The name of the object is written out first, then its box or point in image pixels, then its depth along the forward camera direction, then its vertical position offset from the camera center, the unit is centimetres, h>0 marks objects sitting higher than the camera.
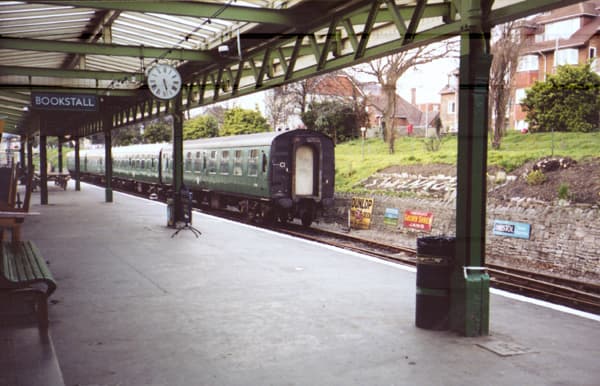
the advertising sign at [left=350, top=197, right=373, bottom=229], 1916 -163
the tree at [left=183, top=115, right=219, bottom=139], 4891 +285
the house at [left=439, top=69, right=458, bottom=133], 4959 +506
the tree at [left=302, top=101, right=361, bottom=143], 3594 +277
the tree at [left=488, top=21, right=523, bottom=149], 2397 +424
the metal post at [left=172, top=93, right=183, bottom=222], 1631 +55
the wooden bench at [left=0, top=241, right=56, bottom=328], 605 -124
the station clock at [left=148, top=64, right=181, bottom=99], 1262 +179
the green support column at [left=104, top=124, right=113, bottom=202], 2360 +9
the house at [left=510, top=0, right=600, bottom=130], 3703 +778
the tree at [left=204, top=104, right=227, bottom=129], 6222 +573
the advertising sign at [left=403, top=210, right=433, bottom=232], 1741 -171
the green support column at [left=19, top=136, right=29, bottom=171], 4009 +46
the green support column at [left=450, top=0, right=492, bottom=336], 640 -10
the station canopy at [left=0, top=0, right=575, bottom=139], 861 +239
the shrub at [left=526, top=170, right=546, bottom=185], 1717 -40
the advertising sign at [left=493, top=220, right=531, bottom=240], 1455 -165
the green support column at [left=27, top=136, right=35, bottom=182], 2723 +72
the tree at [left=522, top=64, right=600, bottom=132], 2386 +268
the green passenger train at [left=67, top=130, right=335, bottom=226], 1786 -34
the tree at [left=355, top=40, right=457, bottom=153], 2664 +460
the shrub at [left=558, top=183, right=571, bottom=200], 1544 -75
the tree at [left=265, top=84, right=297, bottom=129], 4059 +429
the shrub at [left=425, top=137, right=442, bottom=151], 2708 +97
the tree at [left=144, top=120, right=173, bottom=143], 5606 +281
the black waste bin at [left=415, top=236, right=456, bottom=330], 659 -136
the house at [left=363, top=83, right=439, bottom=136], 5431 +553
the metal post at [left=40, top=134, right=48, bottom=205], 2294 -37
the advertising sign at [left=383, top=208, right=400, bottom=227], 1856 -169
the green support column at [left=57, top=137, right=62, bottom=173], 3648 +30
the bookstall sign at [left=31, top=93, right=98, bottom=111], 1441 +153
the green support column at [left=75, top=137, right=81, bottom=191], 3294 -7
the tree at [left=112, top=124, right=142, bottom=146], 6272 +287
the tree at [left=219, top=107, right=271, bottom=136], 3997 +282
